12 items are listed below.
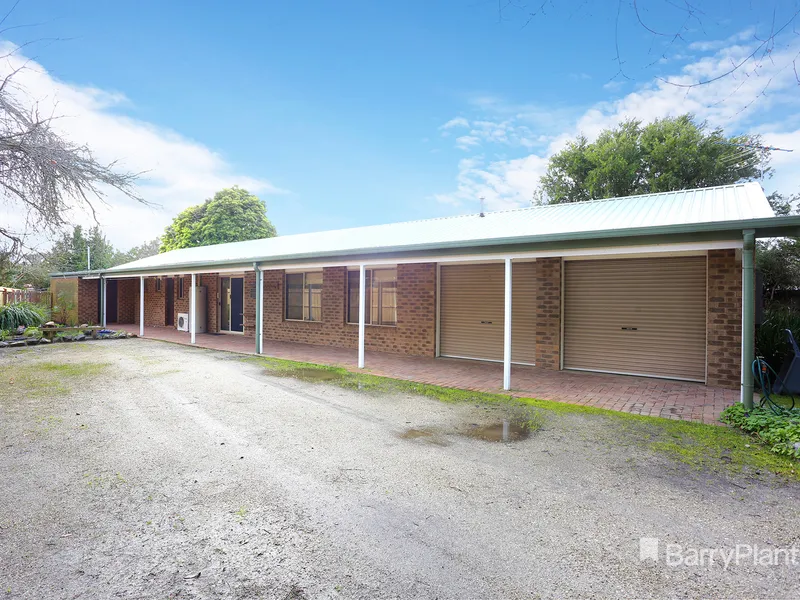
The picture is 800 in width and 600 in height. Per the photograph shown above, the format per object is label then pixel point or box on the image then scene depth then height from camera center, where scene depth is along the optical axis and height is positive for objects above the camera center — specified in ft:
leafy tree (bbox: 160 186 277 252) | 104.68 +18.05
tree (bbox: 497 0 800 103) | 8.18 +5.27
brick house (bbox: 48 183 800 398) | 22.53 +0.70
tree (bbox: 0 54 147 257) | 14.74 +4.29
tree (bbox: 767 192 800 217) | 63.16 +14.28
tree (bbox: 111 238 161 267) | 158.01 +16.93
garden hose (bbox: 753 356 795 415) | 17.19 -4.32
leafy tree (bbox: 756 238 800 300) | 52.49 +3.95
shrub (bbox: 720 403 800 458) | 14.35 -4.64
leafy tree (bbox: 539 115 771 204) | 62.64 +20.70
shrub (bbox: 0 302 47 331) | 48.16 -2.66
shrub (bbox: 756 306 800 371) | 26.48 -2.56
